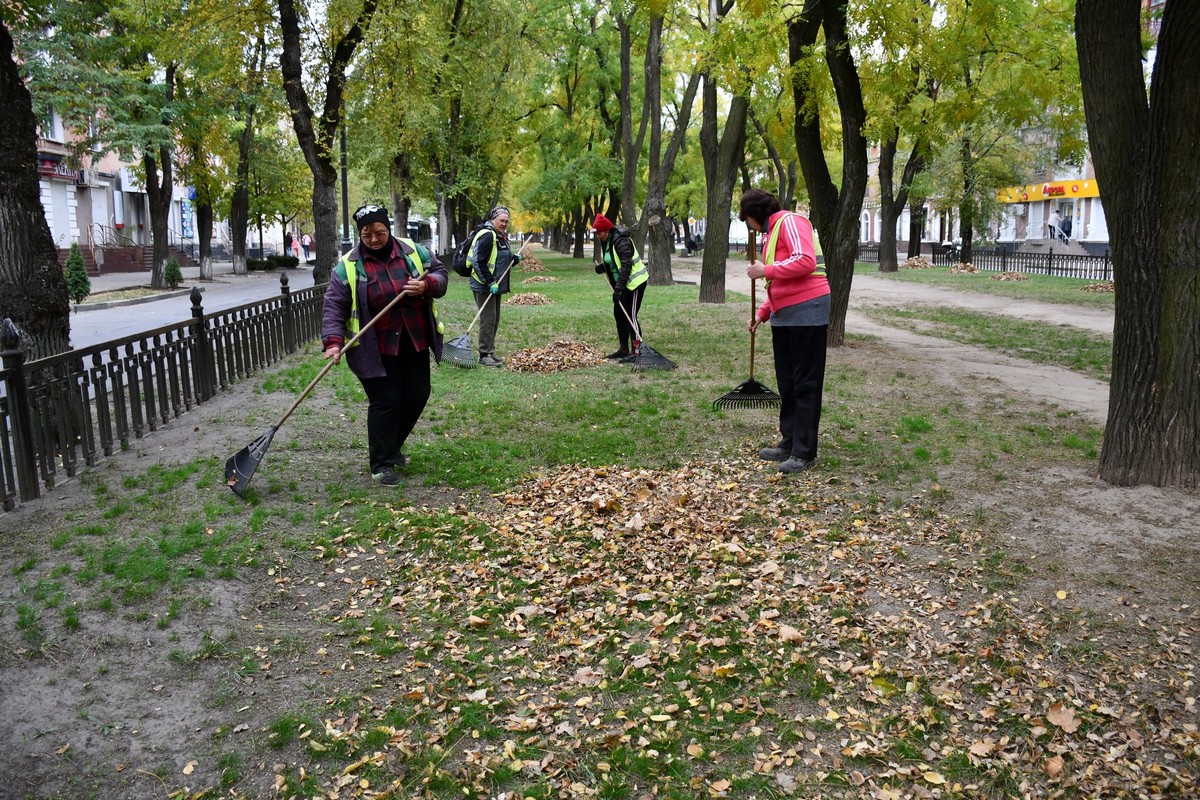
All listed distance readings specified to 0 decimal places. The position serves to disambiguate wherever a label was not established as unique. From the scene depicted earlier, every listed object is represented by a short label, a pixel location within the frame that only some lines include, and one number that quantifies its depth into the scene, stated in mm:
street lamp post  37641
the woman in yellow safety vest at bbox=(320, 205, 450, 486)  6562
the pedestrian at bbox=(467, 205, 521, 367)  12258
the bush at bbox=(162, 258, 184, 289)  29562
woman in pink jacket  6562
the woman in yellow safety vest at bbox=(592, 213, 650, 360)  11547
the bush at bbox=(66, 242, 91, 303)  23412
